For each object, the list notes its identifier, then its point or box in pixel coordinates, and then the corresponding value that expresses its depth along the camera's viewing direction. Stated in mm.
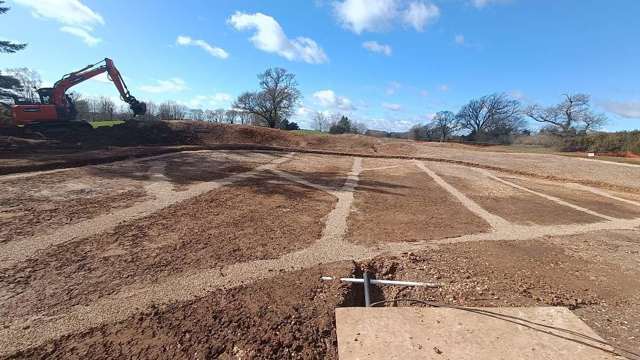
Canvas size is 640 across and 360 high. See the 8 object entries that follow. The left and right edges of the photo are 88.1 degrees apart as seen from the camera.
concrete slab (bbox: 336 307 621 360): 3406
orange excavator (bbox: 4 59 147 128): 20047
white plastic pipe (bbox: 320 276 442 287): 4965
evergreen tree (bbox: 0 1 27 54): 27625
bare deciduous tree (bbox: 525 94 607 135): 50844
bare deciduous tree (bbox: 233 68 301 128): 49406
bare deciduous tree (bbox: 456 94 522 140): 67500
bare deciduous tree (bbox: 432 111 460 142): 73500
